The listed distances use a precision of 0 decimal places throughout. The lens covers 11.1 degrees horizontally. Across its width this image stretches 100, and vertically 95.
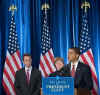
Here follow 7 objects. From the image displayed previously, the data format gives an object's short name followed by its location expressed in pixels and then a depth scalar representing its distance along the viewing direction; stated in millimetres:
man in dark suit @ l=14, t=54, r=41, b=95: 9147
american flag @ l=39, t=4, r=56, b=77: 12338
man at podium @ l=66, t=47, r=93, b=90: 7133
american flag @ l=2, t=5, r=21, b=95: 12574
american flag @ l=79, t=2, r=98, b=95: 11824
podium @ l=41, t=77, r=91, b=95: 5755
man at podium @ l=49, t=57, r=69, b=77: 9922
